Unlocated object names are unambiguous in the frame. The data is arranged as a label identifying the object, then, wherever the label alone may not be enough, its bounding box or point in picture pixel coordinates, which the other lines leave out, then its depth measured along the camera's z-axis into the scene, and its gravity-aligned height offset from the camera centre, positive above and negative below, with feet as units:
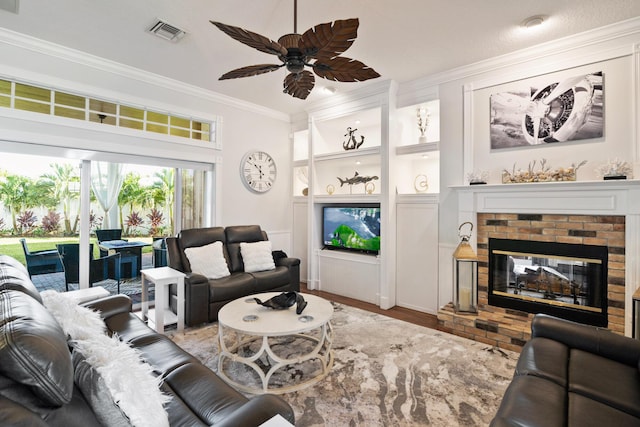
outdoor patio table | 11.50 -1.57
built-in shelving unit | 12.69 +0.92
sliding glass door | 9.75 +0.22
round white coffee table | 7.06 -3.74
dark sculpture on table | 8.24 -2.52
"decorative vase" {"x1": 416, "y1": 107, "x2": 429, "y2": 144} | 12.95 +3.83
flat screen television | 13.80 -0.84
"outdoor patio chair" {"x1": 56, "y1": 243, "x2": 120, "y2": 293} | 10.57 -2.01
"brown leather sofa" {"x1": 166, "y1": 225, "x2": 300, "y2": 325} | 10.55 -2.61
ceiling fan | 5.33 +3.08
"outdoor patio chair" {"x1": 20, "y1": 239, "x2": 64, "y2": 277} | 10.02 -1.70
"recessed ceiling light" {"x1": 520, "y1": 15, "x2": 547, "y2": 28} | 8.26 +5.21
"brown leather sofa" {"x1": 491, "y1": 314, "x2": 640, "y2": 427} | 4.14 -2.81
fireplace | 8.43 -0.68
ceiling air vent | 8.66 +5.27
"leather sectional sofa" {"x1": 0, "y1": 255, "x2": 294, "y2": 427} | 2.65 -1.66
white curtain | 11.14 +0.90
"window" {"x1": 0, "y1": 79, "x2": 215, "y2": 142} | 9.51 +3.61
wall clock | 15.33 +2.02
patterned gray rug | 6.24 -4.16
